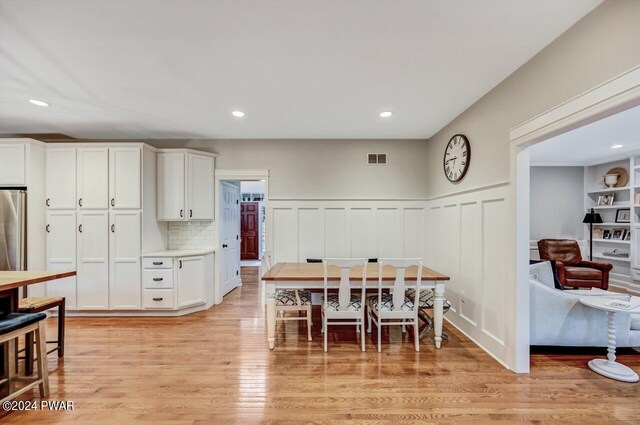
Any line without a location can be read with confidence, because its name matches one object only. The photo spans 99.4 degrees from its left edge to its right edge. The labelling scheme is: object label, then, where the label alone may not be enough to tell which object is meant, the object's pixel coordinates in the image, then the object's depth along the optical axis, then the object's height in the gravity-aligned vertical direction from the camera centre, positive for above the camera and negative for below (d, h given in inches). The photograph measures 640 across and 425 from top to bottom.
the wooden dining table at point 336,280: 109.5 -28.6
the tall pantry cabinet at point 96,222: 141.9 -4.3
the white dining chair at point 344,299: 103.5 -35.2
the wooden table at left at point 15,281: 79.0 -20.2
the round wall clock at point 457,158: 121.5 +26.7
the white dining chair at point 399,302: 102.5 -36.3
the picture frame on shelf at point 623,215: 195.9 -1.3
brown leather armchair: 171.2 -34.7
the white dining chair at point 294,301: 116.3 -38.3
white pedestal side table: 86.2 -50.0
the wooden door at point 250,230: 348.2 -21.2
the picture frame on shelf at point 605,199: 204.4 +10.8
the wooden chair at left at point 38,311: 91.5 -36.2
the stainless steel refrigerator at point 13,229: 129.4 -7.3
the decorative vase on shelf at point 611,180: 198.5 +25.0
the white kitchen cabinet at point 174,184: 157.3 +17.3
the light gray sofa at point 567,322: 101.2 -40.7
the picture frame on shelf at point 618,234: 198.0 -15.5
